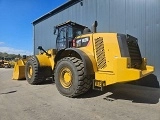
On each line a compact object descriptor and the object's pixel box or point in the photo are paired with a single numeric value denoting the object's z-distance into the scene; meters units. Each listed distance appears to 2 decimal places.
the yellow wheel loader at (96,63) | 3.43
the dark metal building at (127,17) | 5.24
